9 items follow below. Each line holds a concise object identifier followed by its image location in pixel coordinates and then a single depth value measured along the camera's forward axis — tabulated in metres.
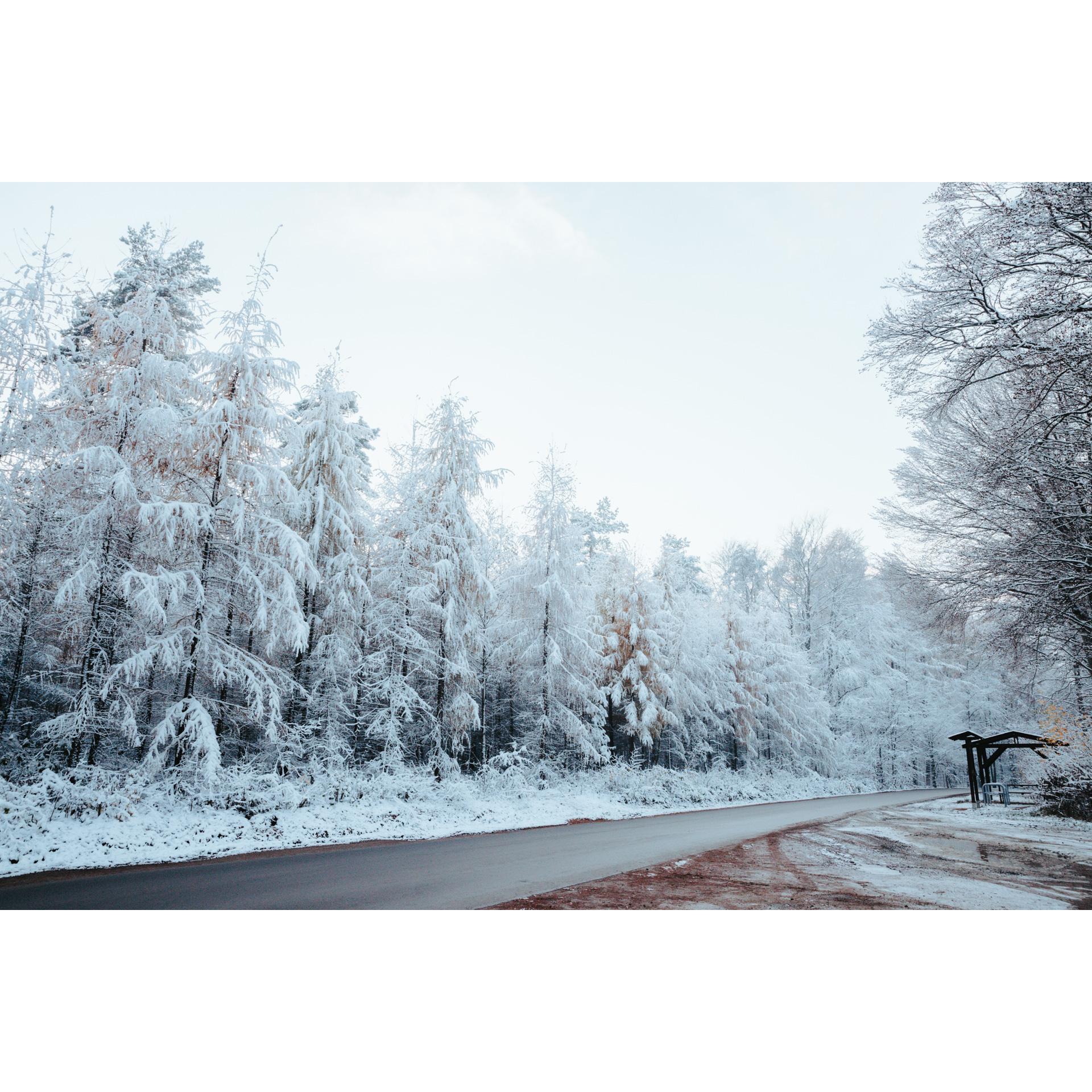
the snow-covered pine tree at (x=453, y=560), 17.19
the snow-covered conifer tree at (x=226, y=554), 11.36
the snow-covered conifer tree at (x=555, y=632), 20.06
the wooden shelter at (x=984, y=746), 16.80
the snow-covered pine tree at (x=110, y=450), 10.94
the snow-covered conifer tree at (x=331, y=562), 15.68
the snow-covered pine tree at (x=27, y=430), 9.52
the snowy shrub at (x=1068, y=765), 12.30
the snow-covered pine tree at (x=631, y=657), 22.69
